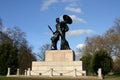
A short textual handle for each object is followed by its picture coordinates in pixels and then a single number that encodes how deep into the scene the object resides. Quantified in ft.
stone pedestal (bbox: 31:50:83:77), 63.99
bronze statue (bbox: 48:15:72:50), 68.96
